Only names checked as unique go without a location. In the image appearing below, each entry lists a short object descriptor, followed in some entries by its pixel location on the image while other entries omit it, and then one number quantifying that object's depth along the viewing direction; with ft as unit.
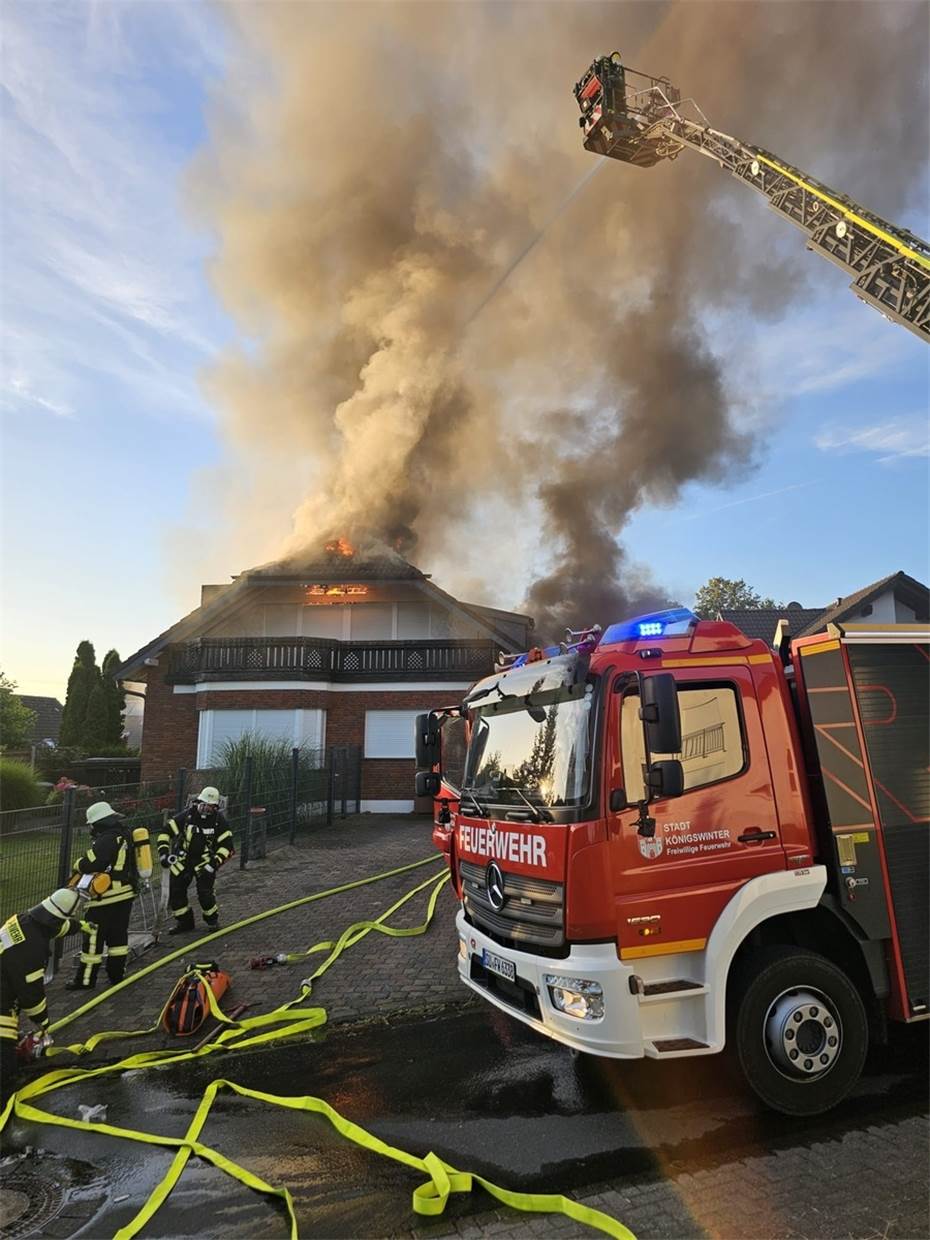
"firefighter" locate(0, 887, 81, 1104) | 13.93
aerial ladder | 26.73
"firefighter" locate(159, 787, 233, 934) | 23.79
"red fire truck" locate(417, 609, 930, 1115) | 11.17
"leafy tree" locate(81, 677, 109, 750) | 93.45
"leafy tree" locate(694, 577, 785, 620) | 188.34
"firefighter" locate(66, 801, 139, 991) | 18.84
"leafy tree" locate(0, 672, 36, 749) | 114.93
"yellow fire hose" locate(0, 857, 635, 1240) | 9.16
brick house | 60.23
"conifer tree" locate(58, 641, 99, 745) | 94.79
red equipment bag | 15.75
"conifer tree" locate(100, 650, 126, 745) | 95.09
